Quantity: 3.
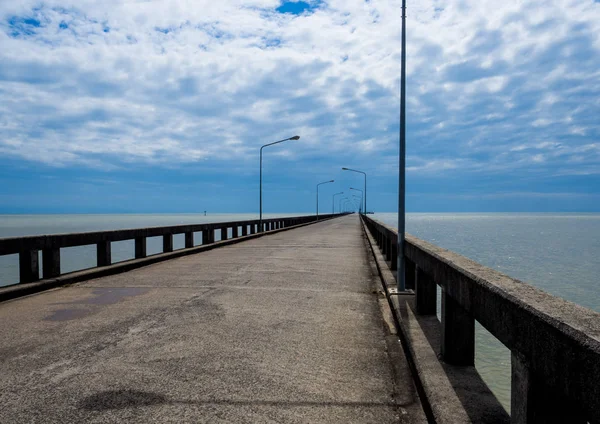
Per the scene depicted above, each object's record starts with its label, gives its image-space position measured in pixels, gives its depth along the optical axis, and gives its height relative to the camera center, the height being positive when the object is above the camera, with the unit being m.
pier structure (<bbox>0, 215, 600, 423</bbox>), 2.50 -1.53
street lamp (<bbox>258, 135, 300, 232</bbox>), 33.65 +4.74
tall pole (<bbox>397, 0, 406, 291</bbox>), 8.77 +1.22
